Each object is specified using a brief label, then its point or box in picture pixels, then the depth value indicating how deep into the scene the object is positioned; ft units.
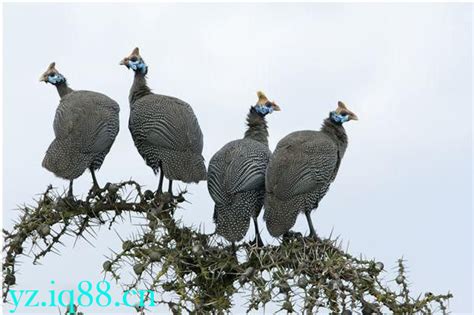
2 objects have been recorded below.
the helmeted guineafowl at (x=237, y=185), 44.47
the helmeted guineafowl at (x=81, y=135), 46.62
